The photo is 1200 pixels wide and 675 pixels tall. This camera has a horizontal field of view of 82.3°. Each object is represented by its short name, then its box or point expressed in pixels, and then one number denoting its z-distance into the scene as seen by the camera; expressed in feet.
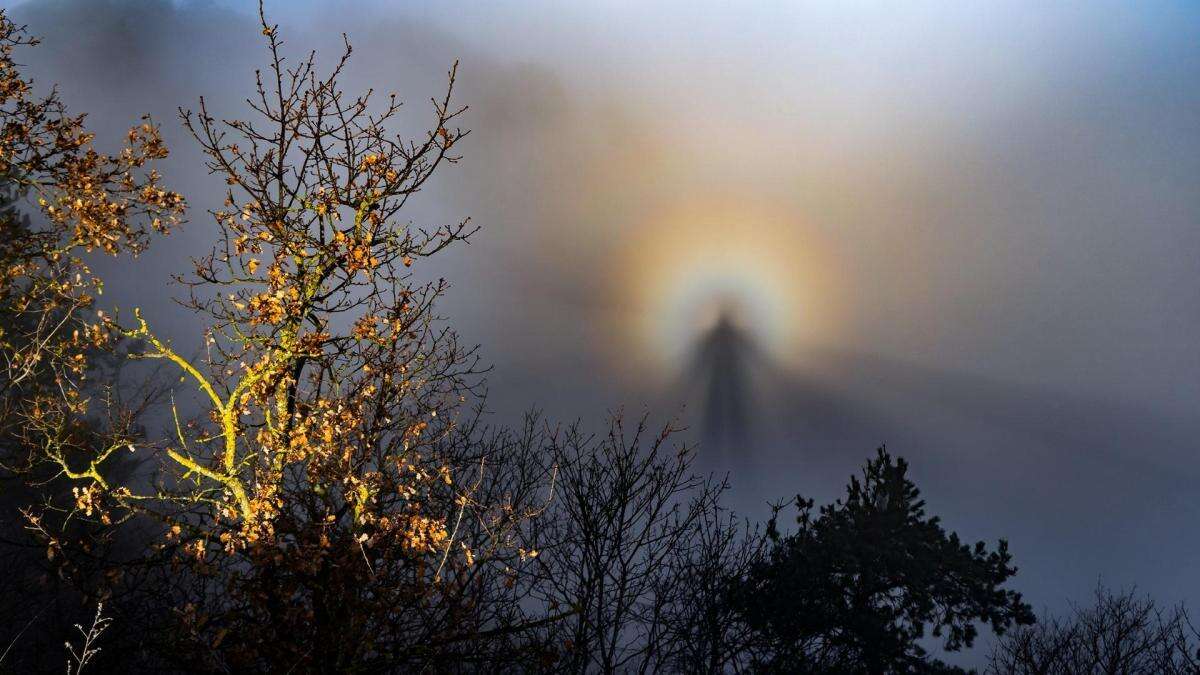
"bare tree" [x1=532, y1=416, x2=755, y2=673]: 44.09
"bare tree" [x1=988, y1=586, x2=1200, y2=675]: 87.86
